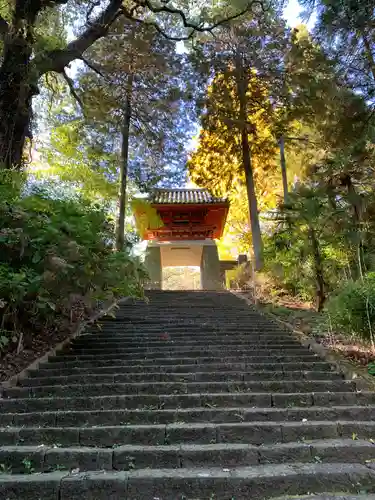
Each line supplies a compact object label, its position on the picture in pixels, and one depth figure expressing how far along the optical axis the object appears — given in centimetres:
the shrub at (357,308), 539
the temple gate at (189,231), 1617
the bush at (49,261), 492
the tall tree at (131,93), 1183
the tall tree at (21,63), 765
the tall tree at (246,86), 1259
